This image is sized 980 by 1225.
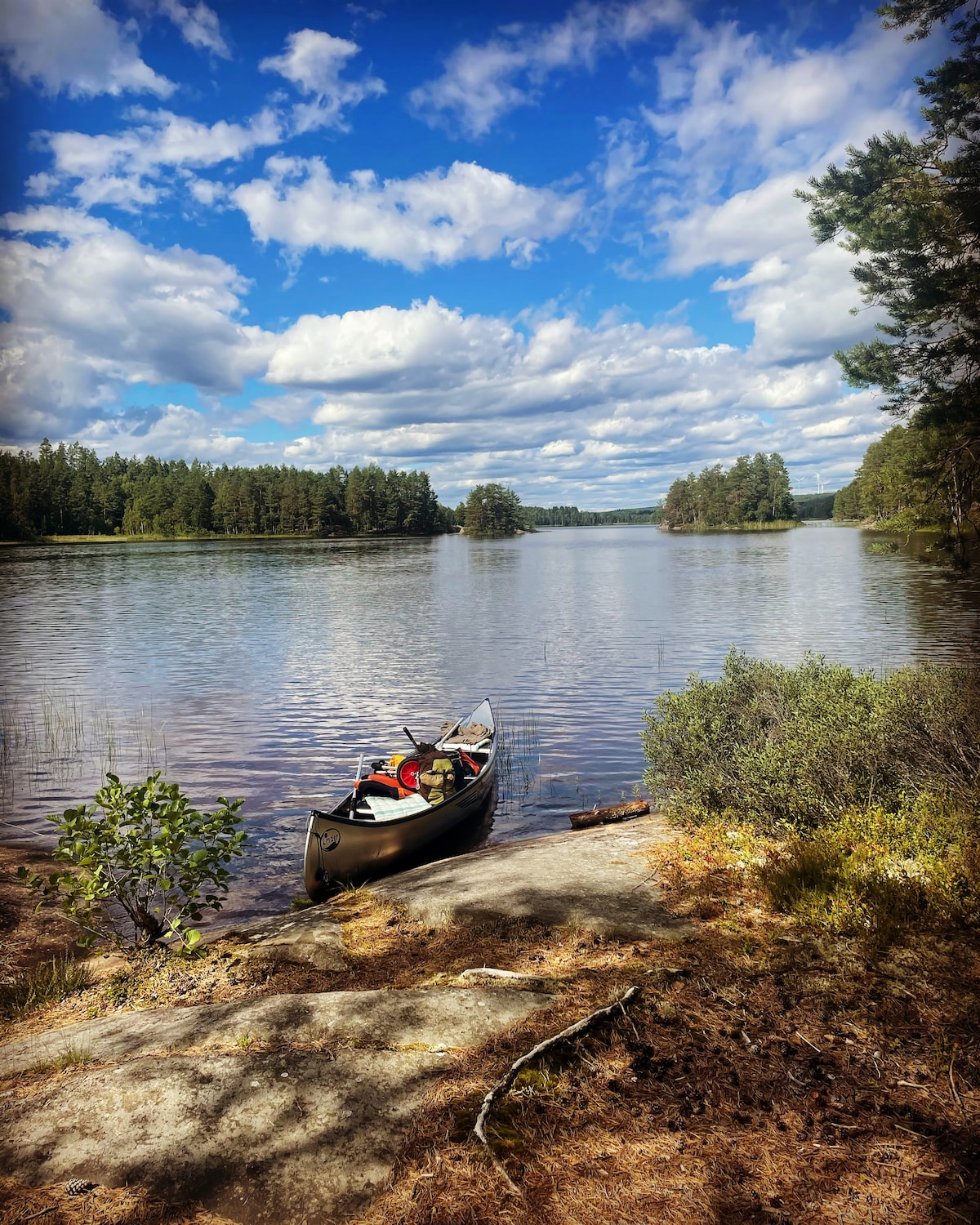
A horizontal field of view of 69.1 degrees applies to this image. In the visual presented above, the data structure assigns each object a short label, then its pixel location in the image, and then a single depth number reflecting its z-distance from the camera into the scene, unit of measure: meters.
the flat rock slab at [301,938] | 7.32
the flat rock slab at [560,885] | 7.04
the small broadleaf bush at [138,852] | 6.93
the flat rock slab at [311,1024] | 5.00
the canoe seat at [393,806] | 12.32
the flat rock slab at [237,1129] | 3.72
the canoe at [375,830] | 10.60
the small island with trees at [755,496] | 184.00
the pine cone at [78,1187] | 3.70
